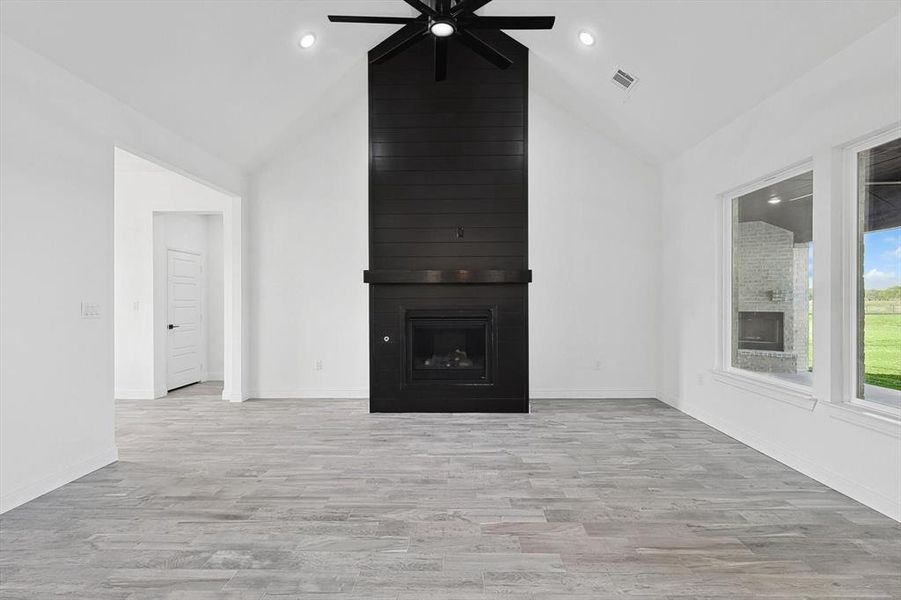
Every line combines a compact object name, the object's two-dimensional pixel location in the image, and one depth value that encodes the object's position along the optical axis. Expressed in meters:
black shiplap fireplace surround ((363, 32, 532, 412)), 5.55
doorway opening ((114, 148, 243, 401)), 6.18
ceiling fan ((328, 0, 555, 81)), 3.15
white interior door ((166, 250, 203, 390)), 6.77
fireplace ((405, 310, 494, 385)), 5.59
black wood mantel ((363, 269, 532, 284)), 5.45
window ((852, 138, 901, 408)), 3.01
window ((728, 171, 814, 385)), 3.84
